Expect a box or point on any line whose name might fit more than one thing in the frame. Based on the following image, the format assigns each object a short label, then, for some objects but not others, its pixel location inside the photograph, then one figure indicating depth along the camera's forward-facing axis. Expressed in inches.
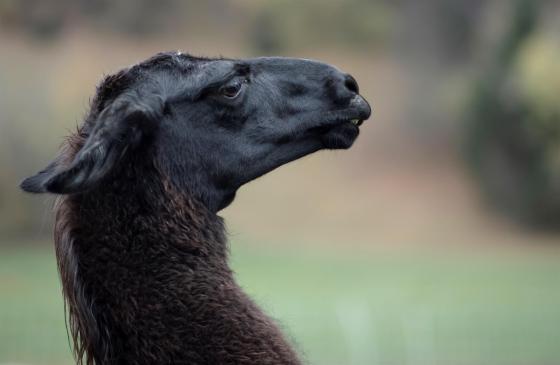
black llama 288.7
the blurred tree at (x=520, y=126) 2151.8
